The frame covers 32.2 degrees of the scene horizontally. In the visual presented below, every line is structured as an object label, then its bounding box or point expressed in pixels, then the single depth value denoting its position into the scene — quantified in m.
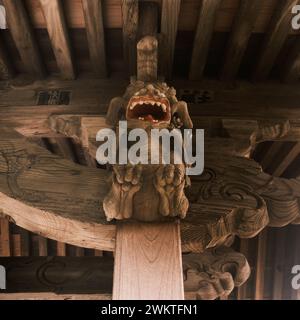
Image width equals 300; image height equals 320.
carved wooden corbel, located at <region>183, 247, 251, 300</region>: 4.41
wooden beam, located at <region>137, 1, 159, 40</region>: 3.23
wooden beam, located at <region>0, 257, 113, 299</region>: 4.44
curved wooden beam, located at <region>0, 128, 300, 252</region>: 2.57
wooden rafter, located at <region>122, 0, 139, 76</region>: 3.20
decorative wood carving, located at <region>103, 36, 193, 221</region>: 2.36
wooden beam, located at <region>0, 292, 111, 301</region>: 4.33
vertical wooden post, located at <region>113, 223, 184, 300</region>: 2.09
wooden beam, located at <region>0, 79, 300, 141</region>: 3.59
